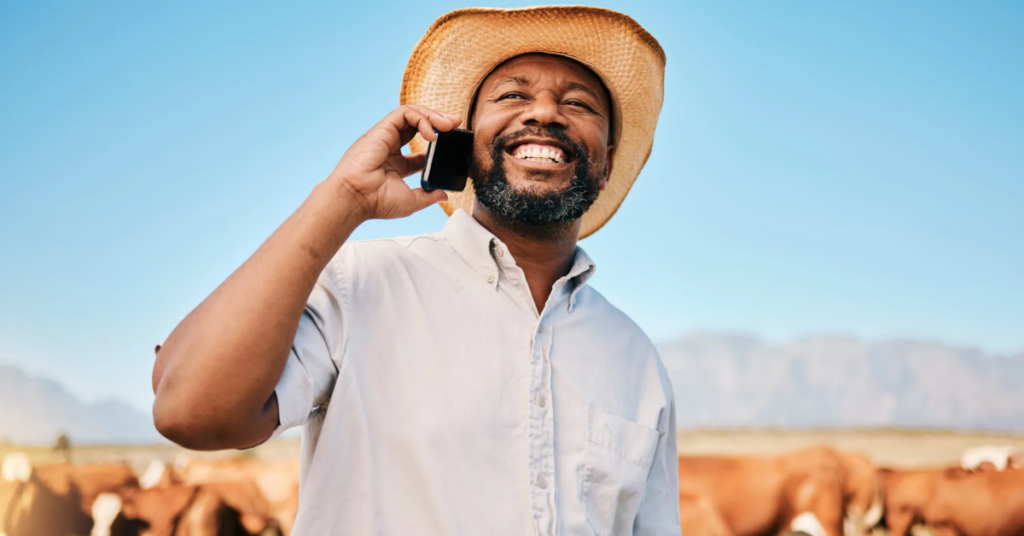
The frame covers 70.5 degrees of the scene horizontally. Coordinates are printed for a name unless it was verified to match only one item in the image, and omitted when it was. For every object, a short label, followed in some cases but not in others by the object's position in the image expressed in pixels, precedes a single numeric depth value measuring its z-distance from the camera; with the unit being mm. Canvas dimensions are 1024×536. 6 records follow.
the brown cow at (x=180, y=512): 6059
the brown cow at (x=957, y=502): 6211
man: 1187
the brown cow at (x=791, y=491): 6270
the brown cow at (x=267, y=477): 6547
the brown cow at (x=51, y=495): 6070
